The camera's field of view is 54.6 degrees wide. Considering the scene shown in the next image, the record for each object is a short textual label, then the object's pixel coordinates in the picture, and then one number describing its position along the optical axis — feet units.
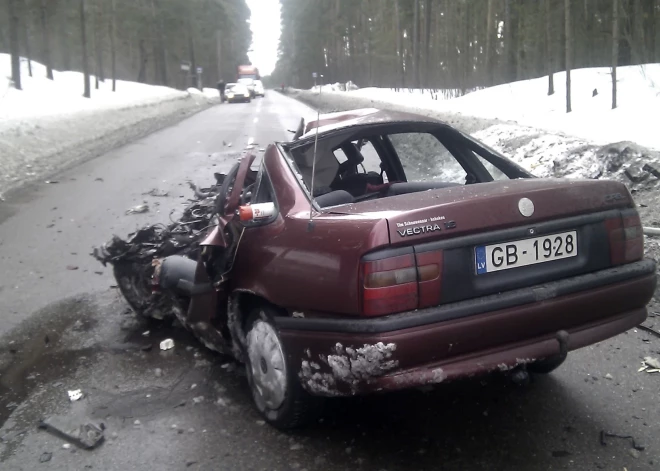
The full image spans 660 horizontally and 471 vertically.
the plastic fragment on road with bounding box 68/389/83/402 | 12.45
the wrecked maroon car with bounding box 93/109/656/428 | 9.02
